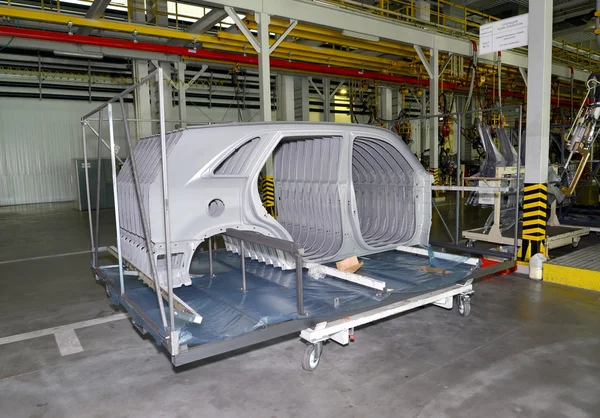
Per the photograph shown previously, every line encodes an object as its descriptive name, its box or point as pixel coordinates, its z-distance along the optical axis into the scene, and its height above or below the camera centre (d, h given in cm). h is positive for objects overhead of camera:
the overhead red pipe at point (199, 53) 861 +263
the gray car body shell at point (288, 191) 352 -26
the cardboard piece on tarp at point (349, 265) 438 -101
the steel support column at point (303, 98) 1667 +252
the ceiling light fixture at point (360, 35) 899 +263
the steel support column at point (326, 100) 1692 +244
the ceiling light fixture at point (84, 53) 949 +248
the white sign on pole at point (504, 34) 572 +165
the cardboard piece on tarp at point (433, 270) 432 -107
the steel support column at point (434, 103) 1089 +141
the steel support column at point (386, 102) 1686 +226
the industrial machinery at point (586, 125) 650 +47
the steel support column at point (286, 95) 1366 +214
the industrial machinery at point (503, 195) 676 -59
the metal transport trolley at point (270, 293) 290 -110
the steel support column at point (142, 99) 1222 +188
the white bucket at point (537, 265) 553 -133
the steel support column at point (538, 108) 542 +62
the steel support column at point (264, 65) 768 +175
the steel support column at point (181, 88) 1141 +207
